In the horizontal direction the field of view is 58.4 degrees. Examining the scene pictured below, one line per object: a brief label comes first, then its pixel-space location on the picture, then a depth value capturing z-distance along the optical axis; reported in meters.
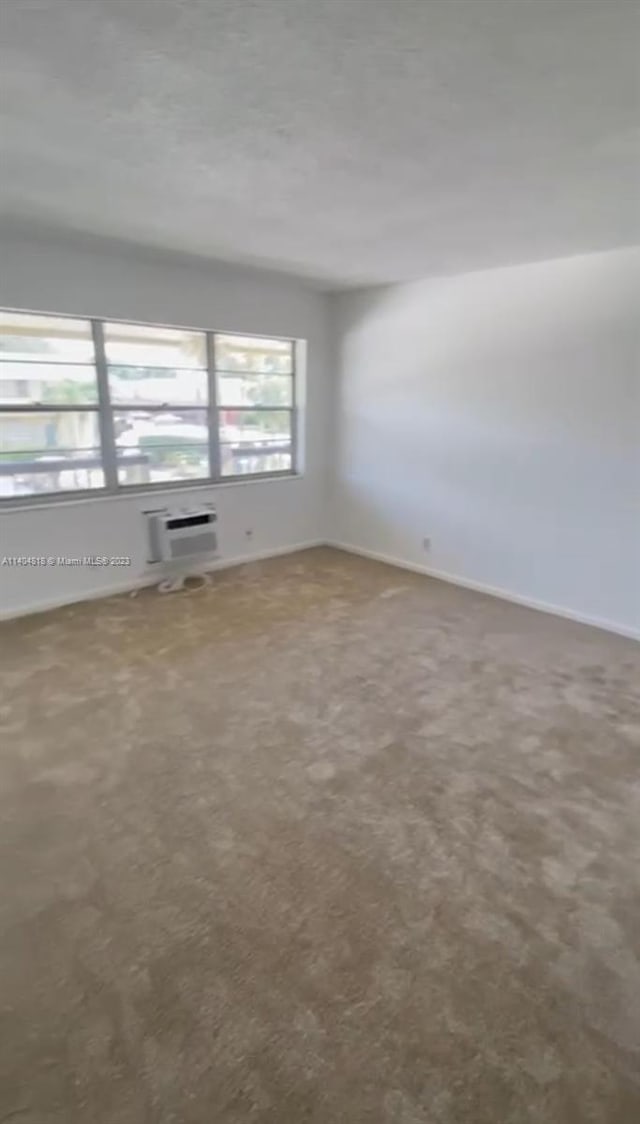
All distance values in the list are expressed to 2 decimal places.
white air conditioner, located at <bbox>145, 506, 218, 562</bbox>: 4.50
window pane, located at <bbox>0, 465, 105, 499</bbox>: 3.87
